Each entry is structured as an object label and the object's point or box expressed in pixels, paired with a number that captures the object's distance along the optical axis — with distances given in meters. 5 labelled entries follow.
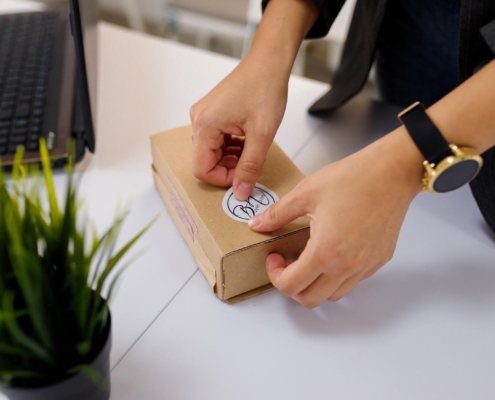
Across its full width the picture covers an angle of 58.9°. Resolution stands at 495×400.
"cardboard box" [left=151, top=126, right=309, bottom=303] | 0.48
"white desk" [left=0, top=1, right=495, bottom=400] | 0.46
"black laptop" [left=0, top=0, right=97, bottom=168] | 0.63
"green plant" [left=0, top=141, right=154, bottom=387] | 0.29
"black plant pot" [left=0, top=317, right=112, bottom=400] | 0.33
